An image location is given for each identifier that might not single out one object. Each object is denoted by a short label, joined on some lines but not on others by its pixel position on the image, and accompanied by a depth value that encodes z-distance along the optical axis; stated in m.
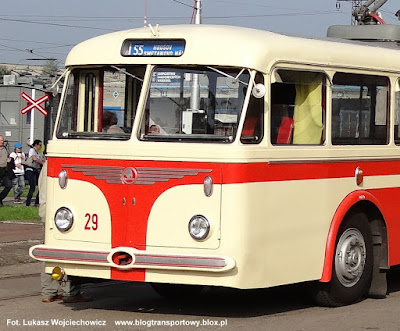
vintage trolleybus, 9.30
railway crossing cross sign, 29.18
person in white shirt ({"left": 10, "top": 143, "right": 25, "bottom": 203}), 27.64
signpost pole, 31.86
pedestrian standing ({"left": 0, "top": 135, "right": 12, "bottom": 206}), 24.41
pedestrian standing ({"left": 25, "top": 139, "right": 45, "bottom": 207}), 26.45
